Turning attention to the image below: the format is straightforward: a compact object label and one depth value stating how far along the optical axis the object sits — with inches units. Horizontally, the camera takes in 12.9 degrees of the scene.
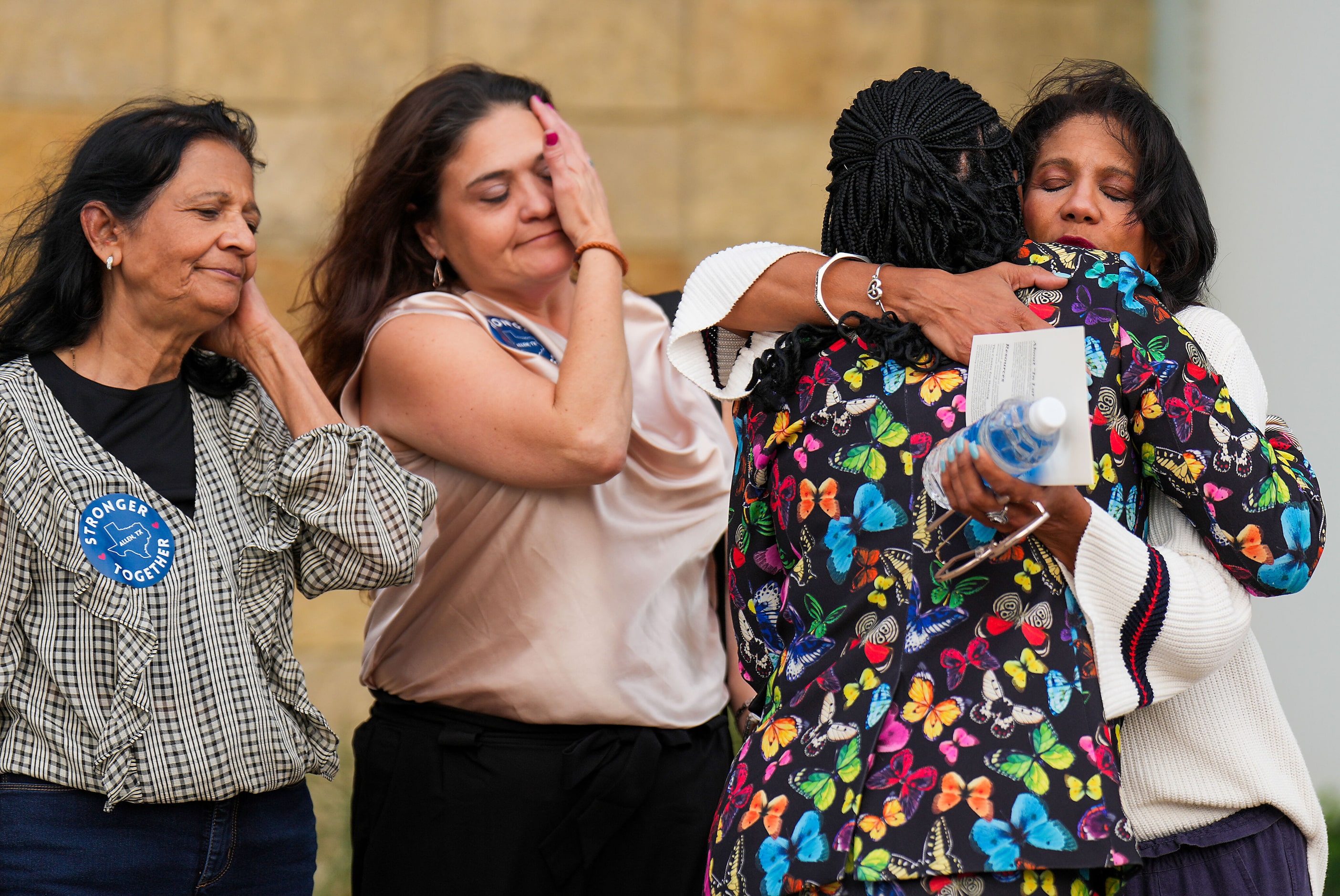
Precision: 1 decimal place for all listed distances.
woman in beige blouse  240.2
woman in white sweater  218.6
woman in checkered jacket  228.9
